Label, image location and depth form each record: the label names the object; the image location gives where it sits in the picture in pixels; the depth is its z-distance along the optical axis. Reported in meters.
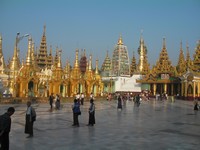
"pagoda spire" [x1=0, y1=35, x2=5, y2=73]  50.22
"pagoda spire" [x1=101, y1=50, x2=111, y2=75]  81.50
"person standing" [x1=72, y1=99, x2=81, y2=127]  12.44
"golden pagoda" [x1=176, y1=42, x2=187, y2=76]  55.94
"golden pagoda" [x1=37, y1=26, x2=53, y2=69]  73.69
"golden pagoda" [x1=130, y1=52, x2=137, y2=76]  83.45
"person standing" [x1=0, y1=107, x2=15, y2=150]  6.35
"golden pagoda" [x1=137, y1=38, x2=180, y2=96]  54.84
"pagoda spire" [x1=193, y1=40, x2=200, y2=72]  55.53
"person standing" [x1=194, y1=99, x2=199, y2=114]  22.63
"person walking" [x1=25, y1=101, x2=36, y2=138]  9.49
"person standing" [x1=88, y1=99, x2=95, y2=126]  12.66
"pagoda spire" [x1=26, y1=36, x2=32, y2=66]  33.16
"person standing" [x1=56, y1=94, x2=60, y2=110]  22.03
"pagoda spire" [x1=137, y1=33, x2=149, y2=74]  72.88
